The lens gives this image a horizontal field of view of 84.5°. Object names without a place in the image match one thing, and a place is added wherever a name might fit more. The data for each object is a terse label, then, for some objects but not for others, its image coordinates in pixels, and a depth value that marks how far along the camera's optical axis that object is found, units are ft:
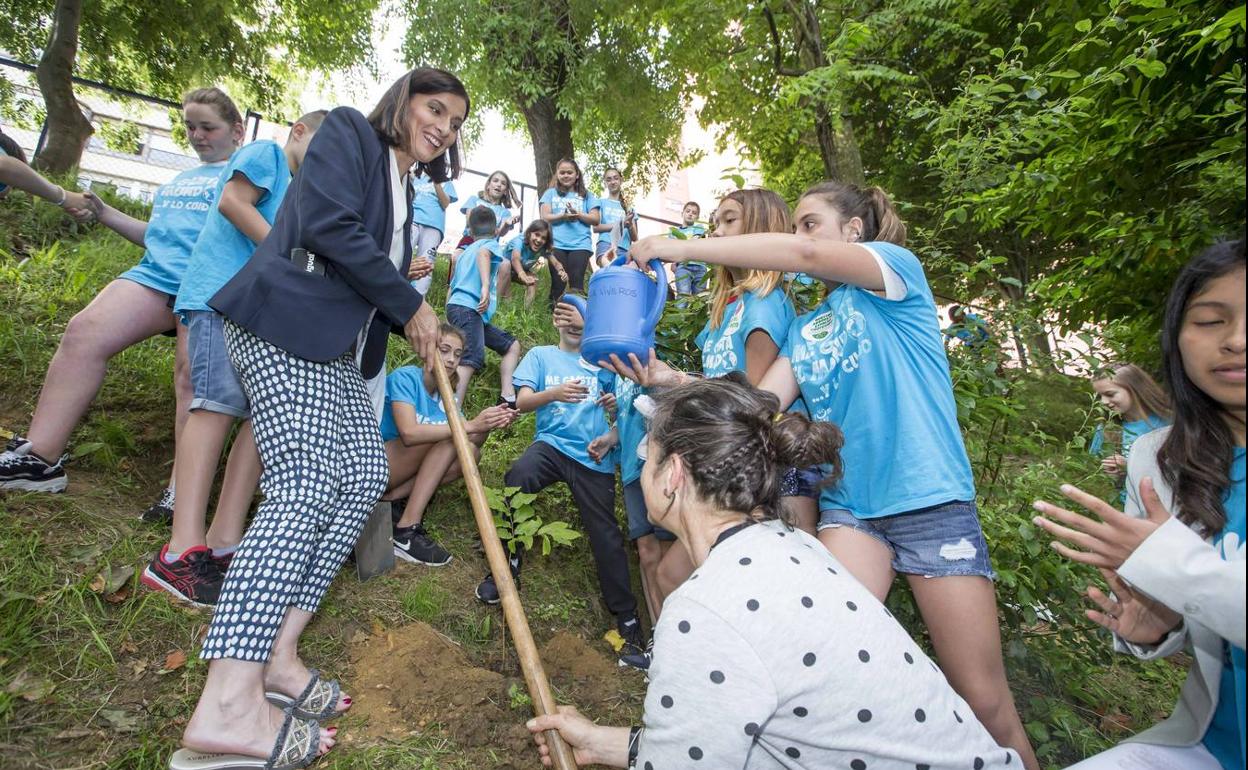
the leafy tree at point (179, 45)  22.53
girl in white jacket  4.14
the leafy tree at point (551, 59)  28.17
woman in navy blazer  5.41
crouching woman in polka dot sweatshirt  3.87
